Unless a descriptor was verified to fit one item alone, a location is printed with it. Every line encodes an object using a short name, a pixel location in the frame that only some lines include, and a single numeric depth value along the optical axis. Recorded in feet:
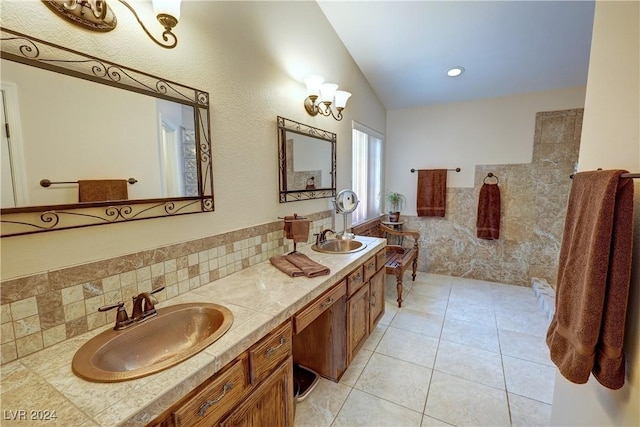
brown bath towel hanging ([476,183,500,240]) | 11.56
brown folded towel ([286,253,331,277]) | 5.21
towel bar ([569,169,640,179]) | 2.49
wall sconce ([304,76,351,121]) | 7.06
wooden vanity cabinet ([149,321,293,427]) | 2.72
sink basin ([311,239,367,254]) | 7.73
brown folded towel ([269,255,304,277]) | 5.20
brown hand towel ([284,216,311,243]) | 6.16
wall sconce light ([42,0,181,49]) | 3.07
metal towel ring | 11.65
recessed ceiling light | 9.57
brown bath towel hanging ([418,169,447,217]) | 12.50
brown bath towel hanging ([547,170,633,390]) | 2.66
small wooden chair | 9.85
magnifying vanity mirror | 8.69
